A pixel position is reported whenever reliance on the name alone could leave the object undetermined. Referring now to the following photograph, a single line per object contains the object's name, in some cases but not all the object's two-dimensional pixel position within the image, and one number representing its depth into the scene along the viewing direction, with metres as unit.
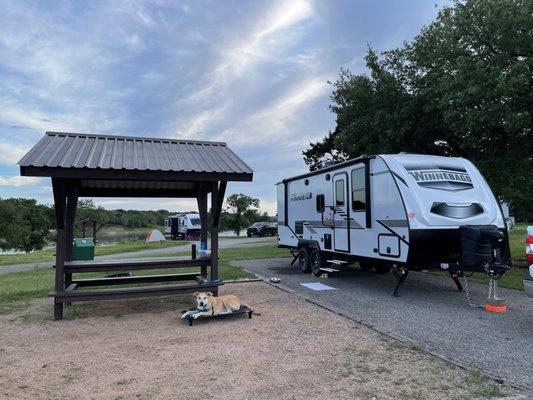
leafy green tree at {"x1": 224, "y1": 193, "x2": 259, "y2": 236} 53.72
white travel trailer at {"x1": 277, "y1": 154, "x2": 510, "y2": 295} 7.58
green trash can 14.84
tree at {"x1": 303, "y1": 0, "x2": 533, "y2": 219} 10.91
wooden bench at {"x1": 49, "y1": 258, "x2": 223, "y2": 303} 6.82
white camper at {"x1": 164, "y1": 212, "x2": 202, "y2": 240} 37.97
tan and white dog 6.53
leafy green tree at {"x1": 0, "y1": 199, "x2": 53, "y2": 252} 56.88
